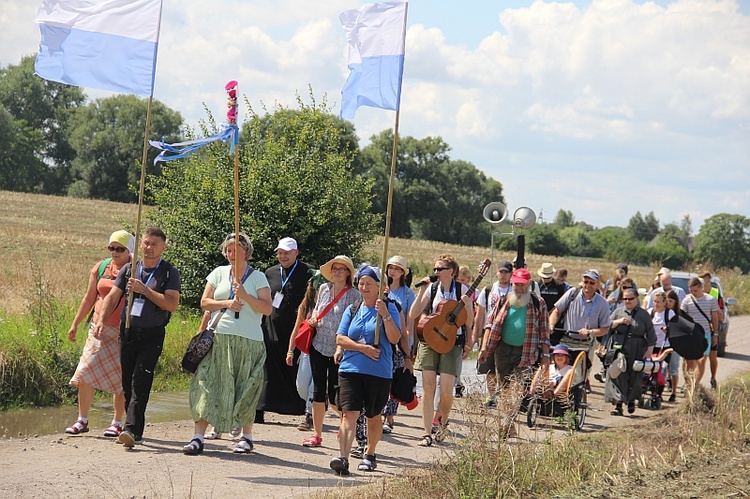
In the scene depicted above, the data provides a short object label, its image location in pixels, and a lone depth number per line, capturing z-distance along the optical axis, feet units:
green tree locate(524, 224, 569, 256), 305.73
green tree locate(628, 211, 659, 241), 551.18
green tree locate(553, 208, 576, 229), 561.43
